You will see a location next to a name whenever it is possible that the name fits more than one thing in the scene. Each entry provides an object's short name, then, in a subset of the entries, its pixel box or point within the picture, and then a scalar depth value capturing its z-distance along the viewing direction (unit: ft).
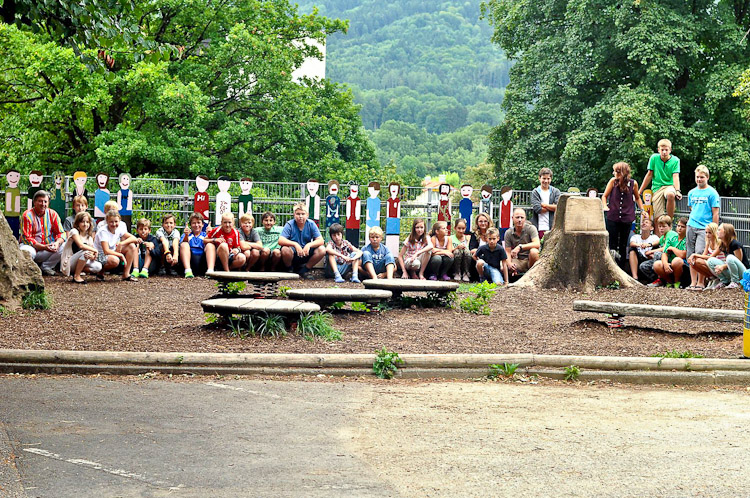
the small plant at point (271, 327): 30.76
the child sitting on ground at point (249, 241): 53.01
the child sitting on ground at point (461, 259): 53.81
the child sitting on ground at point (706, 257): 46.55
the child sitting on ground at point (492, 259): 52.03
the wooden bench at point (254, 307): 30.91
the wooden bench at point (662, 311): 31.71
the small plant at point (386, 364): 26.52
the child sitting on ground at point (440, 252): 53.31
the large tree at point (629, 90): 90.58
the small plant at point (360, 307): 36.91
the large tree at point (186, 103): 91.25
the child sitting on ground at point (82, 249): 49.08
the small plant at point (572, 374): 26.70
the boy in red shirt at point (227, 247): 52.29
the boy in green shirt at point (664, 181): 55.57
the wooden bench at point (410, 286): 38.37
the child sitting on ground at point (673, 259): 49.39
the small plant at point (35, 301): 37.06
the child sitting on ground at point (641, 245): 53.06
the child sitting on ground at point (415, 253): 52.85
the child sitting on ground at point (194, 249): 53.57
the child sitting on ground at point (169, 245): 53.62
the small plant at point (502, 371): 26.71
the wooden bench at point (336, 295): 34.99
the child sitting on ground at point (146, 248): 53.16
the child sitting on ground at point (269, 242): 53.47
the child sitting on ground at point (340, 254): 52.47
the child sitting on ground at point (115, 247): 50.70
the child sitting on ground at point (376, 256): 51.03
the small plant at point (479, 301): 38.73
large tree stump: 47.19
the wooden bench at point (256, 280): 35.56
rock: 36.96
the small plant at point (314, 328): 30.99
